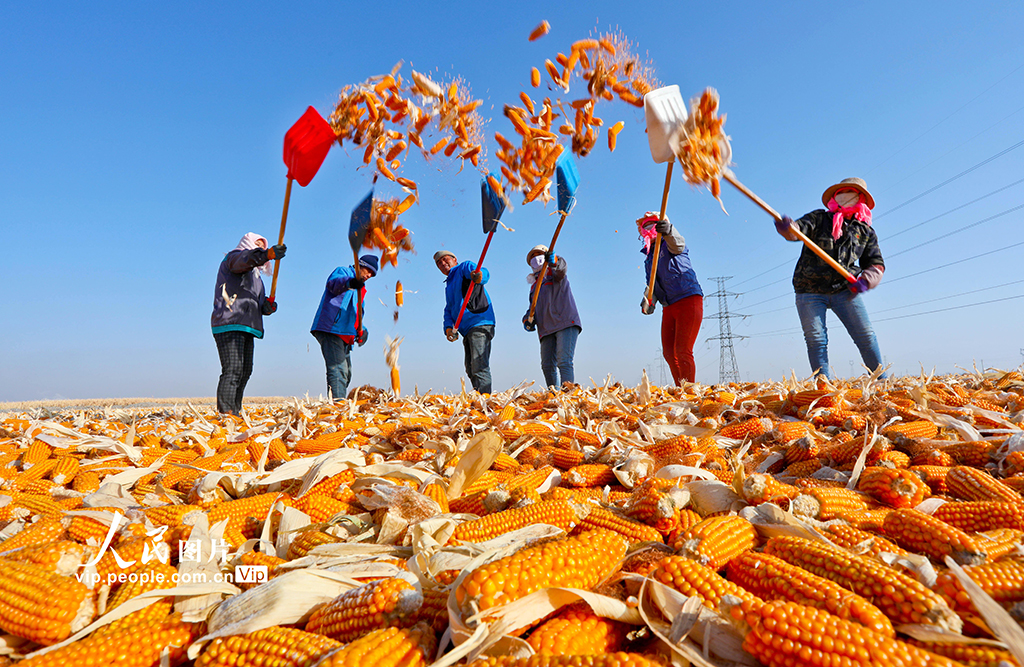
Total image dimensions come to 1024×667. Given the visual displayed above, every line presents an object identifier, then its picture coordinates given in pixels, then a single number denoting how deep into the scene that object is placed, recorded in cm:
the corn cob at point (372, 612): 119
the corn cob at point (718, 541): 141
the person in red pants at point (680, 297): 772
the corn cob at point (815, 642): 94
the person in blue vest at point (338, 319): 866
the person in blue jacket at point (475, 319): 922
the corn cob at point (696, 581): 118
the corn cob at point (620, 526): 164
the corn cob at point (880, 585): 108
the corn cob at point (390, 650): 101
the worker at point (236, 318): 728
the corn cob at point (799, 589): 107
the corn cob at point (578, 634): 108
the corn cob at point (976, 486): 194
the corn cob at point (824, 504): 179
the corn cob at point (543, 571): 110
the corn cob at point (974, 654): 97
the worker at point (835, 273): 662
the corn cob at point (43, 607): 128
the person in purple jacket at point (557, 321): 890
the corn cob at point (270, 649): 110
